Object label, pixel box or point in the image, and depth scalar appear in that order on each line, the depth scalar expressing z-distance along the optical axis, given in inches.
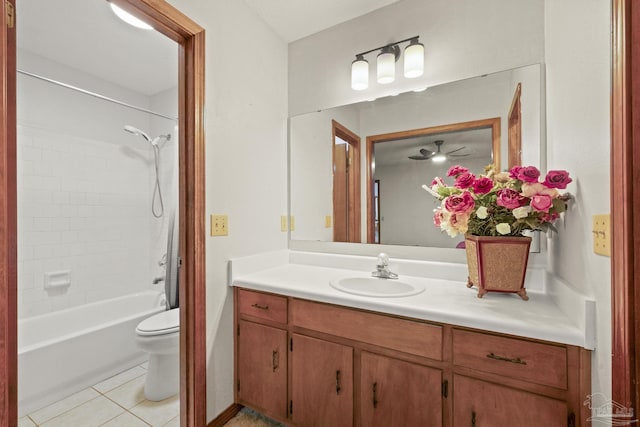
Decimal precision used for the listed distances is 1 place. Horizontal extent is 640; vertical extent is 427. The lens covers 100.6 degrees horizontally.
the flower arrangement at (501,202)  38.9
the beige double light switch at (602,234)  27.2
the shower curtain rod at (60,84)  69.0
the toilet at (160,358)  67.0
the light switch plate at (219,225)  57.9
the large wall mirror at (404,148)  55.6
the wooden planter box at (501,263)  43.8
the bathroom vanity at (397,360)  34.3
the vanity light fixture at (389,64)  62.6
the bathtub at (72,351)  64.0
